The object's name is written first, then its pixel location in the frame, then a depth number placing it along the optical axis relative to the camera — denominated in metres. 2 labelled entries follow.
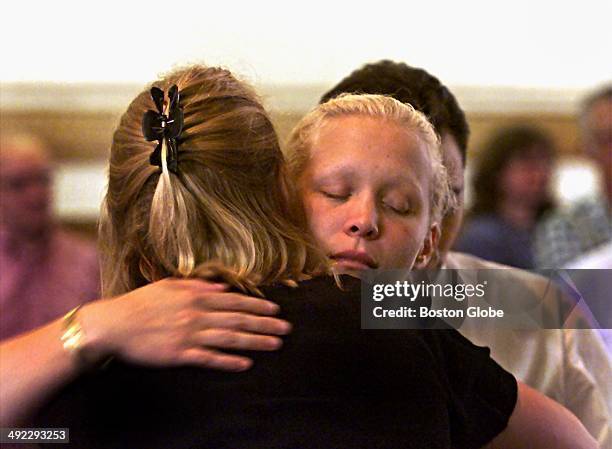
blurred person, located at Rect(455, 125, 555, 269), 7.00
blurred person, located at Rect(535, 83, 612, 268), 6.09
